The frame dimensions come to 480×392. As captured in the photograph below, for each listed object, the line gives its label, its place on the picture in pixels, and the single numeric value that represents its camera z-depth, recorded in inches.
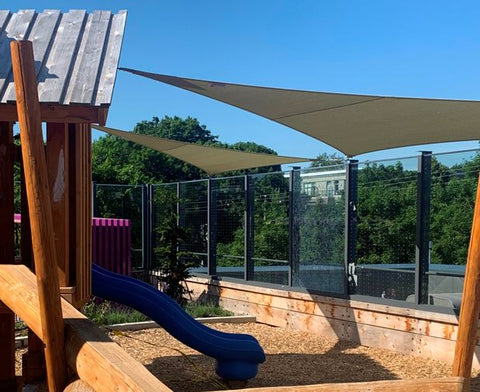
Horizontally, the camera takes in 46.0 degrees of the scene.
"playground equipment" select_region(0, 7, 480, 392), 84.5
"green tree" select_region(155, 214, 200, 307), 418.0
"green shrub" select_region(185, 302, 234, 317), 377.7
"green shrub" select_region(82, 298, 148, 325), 338.3
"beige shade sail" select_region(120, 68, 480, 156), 249.1
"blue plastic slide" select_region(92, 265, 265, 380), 234.2
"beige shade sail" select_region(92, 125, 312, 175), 390.3
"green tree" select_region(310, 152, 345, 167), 1735.7
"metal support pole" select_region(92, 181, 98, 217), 565.3
